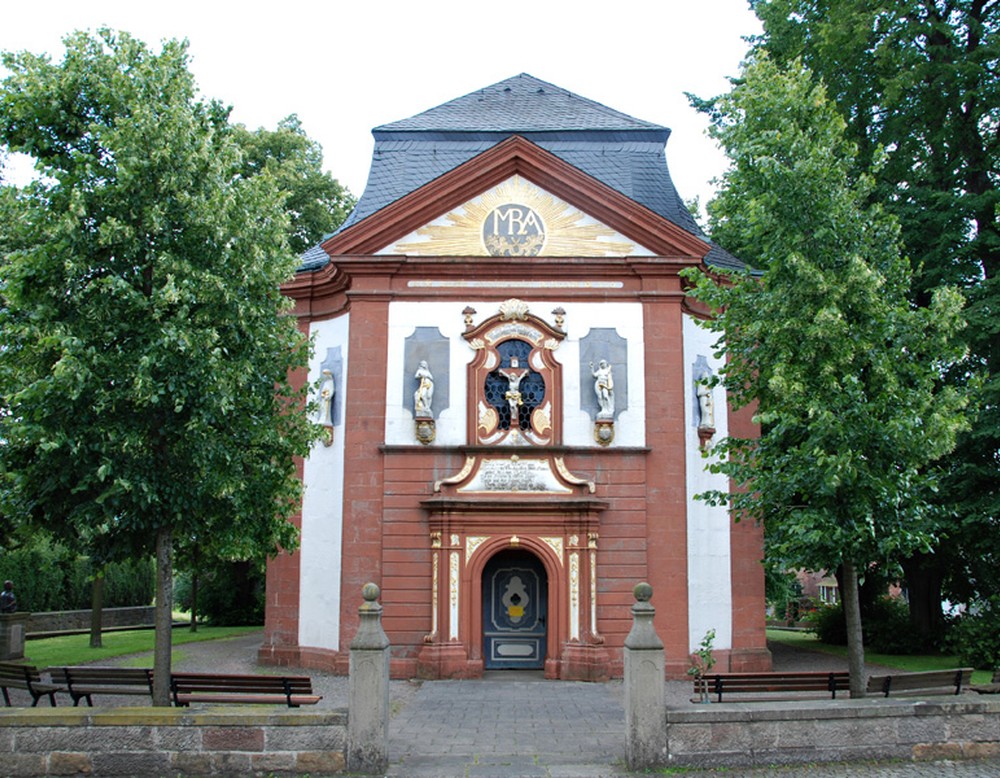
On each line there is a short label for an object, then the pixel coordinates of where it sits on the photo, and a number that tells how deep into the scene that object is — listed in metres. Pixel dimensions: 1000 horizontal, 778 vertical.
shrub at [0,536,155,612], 33.78
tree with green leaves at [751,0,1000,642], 19.00
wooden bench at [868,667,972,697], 11.19
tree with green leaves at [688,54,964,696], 11.83
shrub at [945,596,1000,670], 19.05
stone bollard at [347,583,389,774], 9.55
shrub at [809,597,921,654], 23.73
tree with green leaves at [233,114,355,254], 32.88
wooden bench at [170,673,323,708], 11.33
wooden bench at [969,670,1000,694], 11.31
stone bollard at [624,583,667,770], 9.70
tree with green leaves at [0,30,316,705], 11.12
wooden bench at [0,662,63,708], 11.84
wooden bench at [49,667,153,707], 11.81
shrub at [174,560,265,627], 32.62
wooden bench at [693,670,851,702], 11.97
